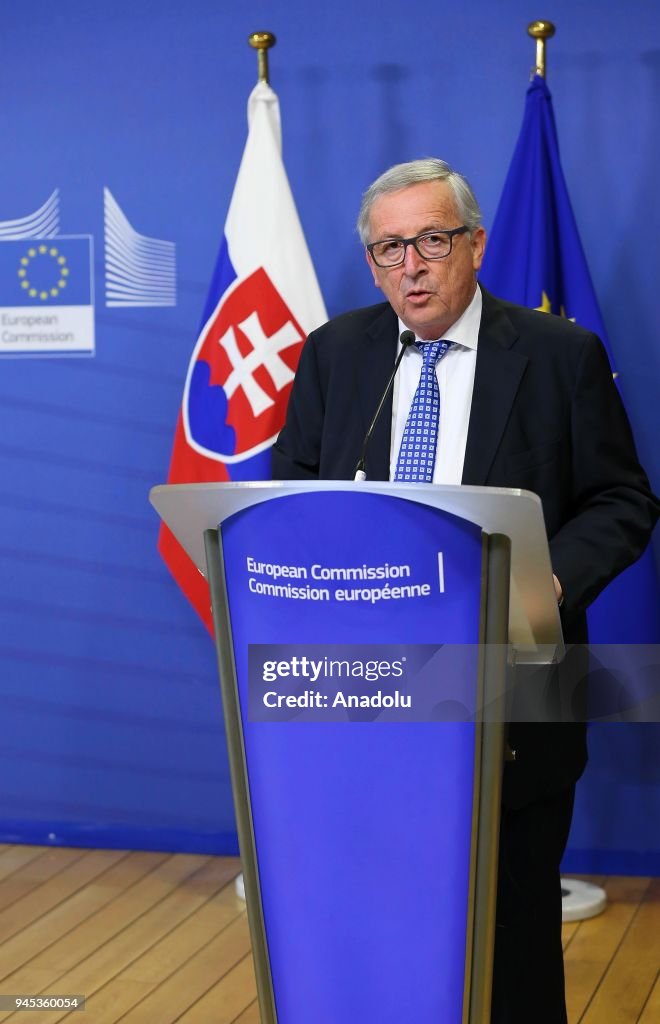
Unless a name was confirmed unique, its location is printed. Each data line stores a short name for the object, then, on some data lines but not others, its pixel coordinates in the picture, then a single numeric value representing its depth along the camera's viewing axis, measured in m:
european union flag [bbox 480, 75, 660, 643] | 6.43
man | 5.26
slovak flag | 6.51
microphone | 5.10
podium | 4.73
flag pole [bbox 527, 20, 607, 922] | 6.40
